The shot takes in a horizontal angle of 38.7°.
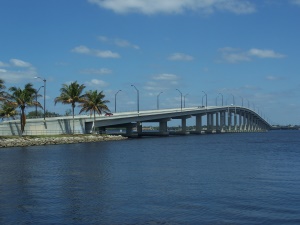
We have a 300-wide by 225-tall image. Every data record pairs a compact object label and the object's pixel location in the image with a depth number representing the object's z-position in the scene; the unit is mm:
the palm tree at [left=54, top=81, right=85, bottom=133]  94438
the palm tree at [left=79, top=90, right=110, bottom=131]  103062
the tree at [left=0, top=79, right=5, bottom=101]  66062
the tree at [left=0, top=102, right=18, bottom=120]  81856
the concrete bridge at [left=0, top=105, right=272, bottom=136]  91419
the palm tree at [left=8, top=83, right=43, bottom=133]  77875
